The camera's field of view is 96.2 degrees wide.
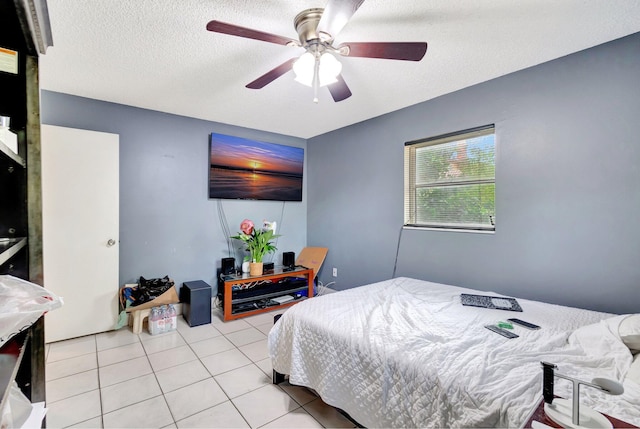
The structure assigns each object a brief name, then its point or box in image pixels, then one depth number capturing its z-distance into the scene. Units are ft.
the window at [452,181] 8.67
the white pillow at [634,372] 3.62
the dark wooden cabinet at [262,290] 10.57
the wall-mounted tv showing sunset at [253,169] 12.04
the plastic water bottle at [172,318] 9.57
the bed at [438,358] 3.59
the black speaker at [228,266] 11.55
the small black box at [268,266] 12.24
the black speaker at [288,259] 13.30
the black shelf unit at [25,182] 3.72
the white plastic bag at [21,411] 3.35
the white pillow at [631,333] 4.22
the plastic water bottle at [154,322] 9.25
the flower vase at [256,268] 11.49
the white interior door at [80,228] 8.59
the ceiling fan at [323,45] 4.60
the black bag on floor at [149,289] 9.38
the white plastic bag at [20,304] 2.49
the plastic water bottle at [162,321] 9.37
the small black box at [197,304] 9.96
